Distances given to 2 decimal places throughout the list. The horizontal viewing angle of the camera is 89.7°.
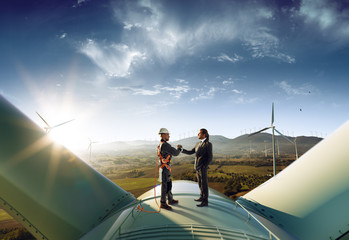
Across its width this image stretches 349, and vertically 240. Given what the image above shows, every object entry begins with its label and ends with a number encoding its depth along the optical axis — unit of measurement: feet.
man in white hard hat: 22.46
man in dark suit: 23.73
